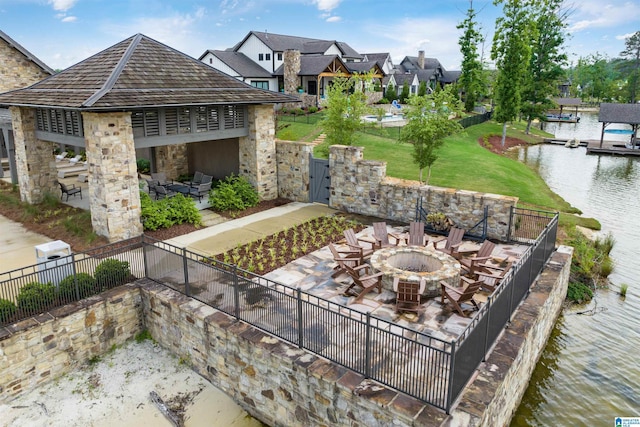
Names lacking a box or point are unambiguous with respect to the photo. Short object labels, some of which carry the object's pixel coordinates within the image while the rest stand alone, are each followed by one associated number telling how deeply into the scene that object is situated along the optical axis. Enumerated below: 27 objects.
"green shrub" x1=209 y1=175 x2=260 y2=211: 17.02
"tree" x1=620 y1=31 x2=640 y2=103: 86.88
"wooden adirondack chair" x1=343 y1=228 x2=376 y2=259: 11.93
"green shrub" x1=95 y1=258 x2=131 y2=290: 10.43
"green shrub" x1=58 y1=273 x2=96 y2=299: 9.80
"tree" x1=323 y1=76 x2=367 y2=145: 19.17
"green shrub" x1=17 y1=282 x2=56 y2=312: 9.14
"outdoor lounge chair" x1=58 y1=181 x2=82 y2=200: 16.94
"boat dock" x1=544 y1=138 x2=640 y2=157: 37.91
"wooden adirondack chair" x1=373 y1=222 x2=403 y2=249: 12.53
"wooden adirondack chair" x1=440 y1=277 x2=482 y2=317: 9.23
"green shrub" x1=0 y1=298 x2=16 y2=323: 8.80
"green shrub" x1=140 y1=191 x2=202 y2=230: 14.56
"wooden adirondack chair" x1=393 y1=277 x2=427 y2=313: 9.46
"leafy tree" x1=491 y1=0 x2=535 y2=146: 38.34
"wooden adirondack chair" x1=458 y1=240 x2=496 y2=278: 10.85
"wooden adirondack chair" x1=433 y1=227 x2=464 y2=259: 12.11
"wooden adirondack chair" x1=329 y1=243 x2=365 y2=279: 11.22
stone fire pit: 10.21
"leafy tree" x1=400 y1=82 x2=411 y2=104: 52.94
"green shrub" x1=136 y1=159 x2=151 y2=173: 22.25
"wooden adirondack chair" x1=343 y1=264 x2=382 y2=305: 10.06
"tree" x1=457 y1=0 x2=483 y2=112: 53.62
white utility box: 9.93
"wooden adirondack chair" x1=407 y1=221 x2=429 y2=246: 12.63
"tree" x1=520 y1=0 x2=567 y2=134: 45.47
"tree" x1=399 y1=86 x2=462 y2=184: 17.36
